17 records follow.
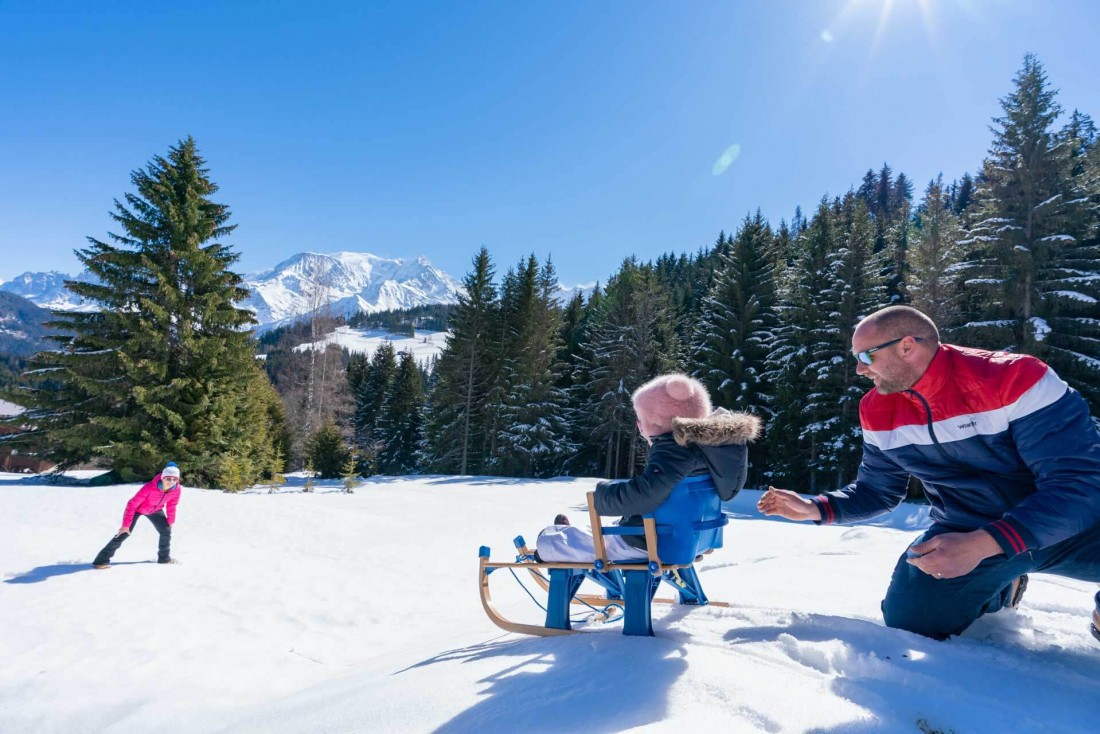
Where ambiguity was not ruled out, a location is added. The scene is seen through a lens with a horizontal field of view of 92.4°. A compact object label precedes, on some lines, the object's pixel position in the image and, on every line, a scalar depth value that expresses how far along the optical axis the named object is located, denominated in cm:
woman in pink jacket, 734
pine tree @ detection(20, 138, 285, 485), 1471
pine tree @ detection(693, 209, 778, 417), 2317
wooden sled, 277
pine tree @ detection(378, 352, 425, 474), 3950
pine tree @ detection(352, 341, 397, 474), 4328
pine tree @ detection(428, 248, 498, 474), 2872
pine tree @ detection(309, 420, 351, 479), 2756
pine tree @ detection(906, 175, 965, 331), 1714
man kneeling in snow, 181
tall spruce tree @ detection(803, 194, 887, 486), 1883
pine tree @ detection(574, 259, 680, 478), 2711
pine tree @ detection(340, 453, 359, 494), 1870
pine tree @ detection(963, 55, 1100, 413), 1430
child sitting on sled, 273
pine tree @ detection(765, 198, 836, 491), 2045
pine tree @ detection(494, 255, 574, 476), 2792
